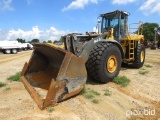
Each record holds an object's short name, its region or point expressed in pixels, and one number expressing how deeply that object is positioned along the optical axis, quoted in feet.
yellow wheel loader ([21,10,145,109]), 8.47
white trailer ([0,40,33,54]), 49.11
